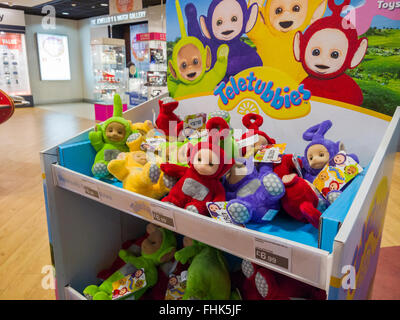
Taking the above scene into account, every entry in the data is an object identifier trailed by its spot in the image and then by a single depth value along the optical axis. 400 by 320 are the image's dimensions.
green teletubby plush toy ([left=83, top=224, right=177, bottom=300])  1.36
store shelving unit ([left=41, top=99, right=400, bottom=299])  0.63
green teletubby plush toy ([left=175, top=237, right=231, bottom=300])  1.12
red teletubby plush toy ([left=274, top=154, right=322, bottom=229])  0.82
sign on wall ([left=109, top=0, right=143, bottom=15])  4.94
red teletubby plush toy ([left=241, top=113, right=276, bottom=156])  1.09
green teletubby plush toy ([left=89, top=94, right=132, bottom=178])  1.28
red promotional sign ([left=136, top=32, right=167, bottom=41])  5.89
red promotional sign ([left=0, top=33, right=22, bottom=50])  8.90
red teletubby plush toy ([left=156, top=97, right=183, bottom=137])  1.31
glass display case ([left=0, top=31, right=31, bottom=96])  8.99
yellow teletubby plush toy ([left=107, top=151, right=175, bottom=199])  0.98
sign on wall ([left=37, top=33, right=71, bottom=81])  9.91
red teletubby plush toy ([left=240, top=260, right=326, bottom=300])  0.99
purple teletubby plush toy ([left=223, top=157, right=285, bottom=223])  0.79
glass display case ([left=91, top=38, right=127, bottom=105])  7.45
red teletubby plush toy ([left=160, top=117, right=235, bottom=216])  0.85
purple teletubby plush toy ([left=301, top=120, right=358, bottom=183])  0.96
